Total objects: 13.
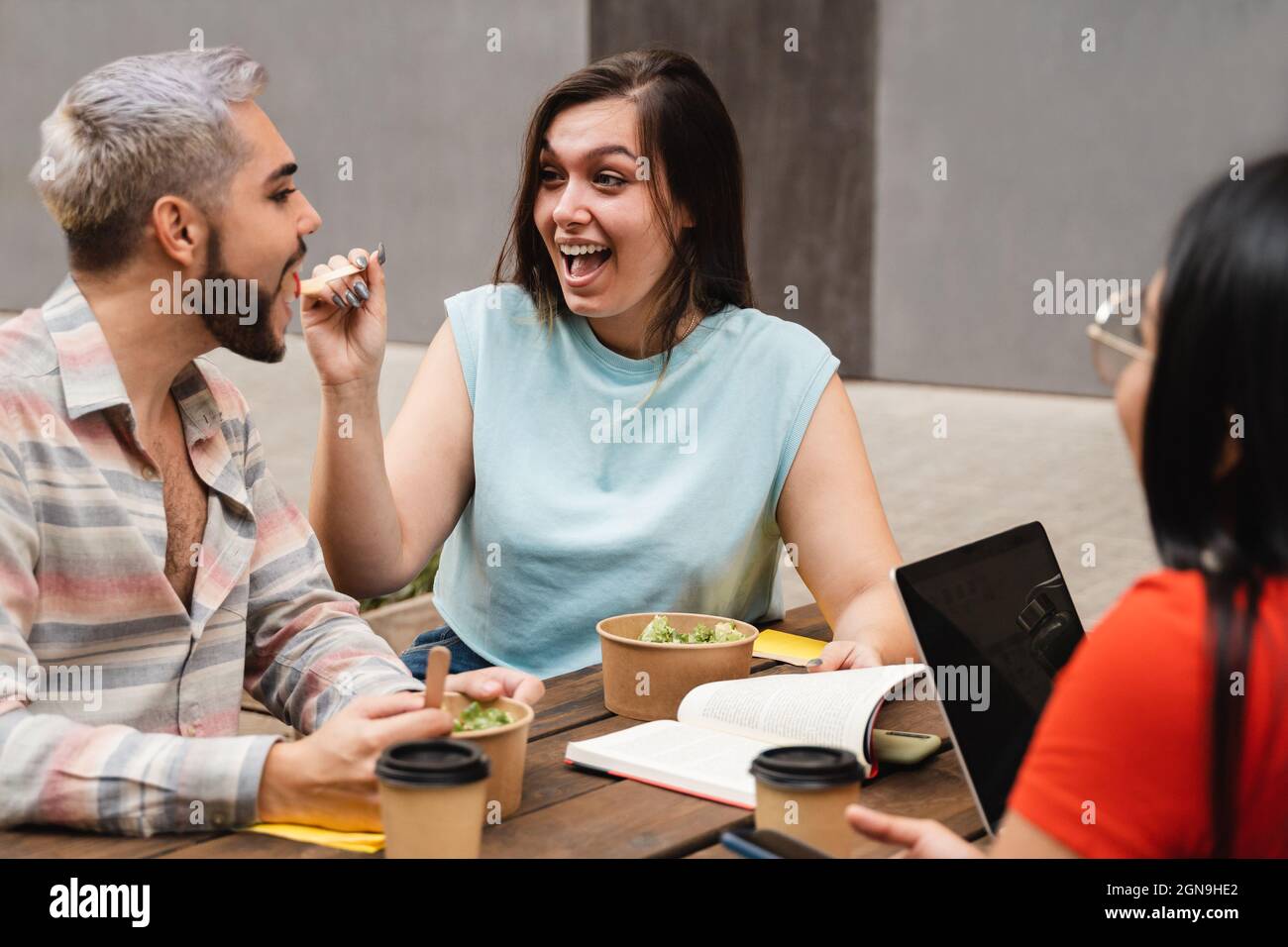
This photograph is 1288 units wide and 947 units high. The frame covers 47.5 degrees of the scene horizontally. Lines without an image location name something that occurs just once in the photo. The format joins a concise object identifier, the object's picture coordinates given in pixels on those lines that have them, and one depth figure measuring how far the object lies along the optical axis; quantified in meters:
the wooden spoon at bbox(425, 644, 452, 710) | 1.58
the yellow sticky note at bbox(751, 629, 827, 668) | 2.43
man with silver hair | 1.62
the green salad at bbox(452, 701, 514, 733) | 1.74
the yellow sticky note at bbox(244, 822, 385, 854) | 1.61
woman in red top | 1.16
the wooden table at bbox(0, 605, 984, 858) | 1.59
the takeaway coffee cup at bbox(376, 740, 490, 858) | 1.42
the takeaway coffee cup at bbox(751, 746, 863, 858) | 1.51
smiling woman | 2.61
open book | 1.82
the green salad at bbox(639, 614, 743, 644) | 2.12
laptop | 1.67
